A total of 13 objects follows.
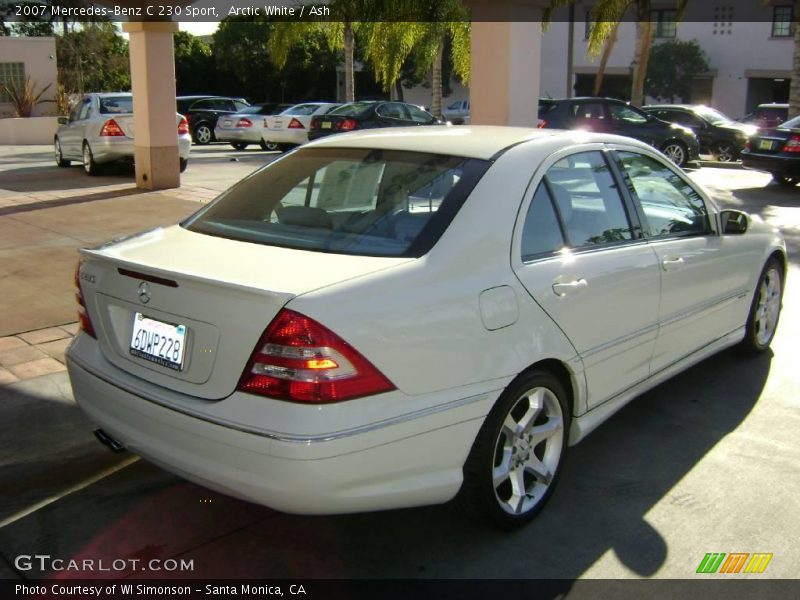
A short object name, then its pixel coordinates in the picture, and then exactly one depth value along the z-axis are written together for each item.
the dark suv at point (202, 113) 26.50
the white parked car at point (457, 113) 35.22
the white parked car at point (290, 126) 22.78
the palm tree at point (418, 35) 23.33
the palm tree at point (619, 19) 23.56
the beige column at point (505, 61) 9.17
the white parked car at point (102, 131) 14.94
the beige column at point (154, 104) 13.20
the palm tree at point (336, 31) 23.52
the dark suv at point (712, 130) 21.16
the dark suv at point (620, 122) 17.56
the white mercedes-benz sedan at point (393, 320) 2.92
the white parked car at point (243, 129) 23.97
